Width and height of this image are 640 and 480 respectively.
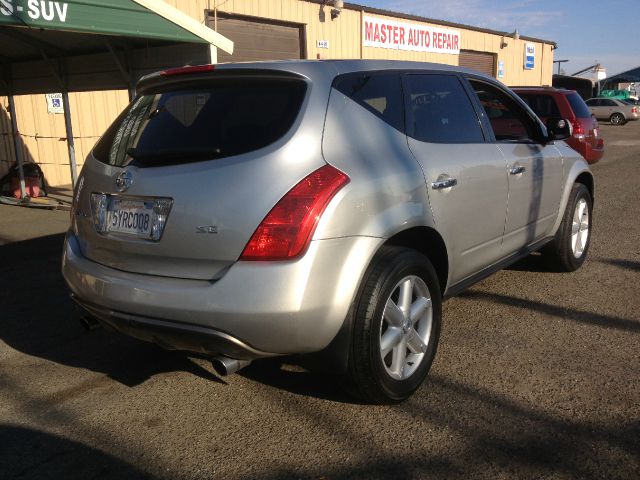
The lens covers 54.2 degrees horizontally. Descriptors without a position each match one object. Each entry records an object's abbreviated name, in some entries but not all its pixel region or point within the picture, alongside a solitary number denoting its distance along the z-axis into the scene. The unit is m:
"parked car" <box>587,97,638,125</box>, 33.47
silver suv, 2.62
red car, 11.26
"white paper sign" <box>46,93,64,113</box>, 13.18
